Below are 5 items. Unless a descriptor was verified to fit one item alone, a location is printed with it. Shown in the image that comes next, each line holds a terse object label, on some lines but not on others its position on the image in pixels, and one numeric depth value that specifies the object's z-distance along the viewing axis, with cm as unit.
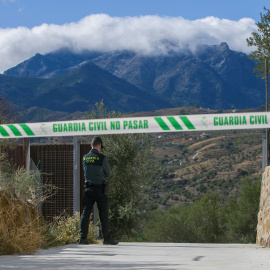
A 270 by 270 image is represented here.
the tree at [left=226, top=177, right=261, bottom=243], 5618
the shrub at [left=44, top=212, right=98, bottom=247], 1686
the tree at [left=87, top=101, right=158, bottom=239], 3460
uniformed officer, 1676
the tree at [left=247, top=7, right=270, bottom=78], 4897
